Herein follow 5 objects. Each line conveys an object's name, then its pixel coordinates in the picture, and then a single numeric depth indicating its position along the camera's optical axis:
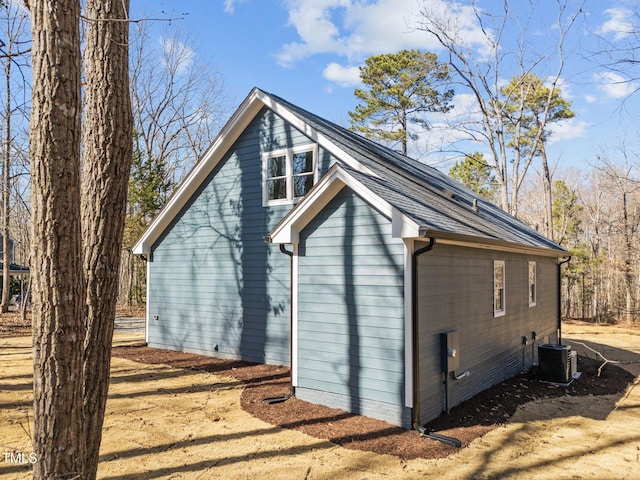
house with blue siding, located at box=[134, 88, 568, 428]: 6.32
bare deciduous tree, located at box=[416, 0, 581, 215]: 19.58
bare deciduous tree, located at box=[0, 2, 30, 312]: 14.65
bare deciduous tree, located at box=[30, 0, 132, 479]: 3.06
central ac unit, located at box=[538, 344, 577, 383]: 9.20
